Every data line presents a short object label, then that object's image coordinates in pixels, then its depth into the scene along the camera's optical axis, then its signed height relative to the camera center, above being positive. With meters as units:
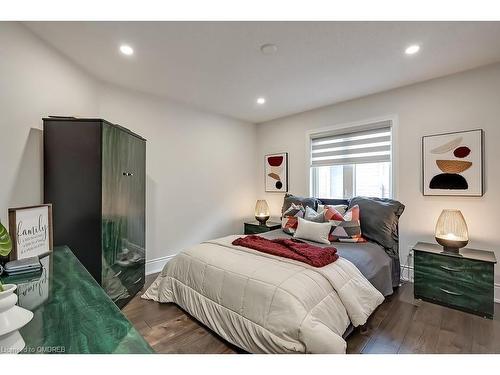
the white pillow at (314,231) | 2.67 -0.51
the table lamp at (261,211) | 4.22 -0.45
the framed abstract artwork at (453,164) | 2.49 +0.25
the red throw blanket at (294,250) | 1.95 -0.58
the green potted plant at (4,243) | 1.16 -0.28
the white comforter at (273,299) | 1.46 -0.82
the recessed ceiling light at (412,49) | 2.09 +1.23
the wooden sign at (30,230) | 1.43 -0.29
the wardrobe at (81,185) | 1.95 +0.01
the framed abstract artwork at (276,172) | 4.26 +0.25
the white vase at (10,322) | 0.66 -0.41
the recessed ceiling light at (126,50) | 2.09 +1.22
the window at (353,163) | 3.23 +0.35
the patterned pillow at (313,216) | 2.91 -0.37
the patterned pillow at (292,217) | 3.14 -0.42
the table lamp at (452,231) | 2.38 -0.46
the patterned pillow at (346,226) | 2.71 -0.45
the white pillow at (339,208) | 2.97 -0.27
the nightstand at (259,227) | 3.97 -0.69
